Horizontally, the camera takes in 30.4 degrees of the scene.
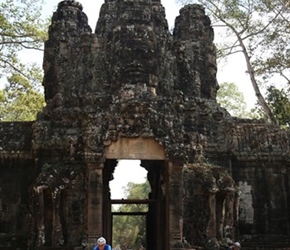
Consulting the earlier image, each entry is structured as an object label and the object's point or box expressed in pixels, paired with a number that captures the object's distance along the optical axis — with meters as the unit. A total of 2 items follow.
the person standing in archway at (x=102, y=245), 7.60
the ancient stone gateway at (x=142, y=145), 11.33
